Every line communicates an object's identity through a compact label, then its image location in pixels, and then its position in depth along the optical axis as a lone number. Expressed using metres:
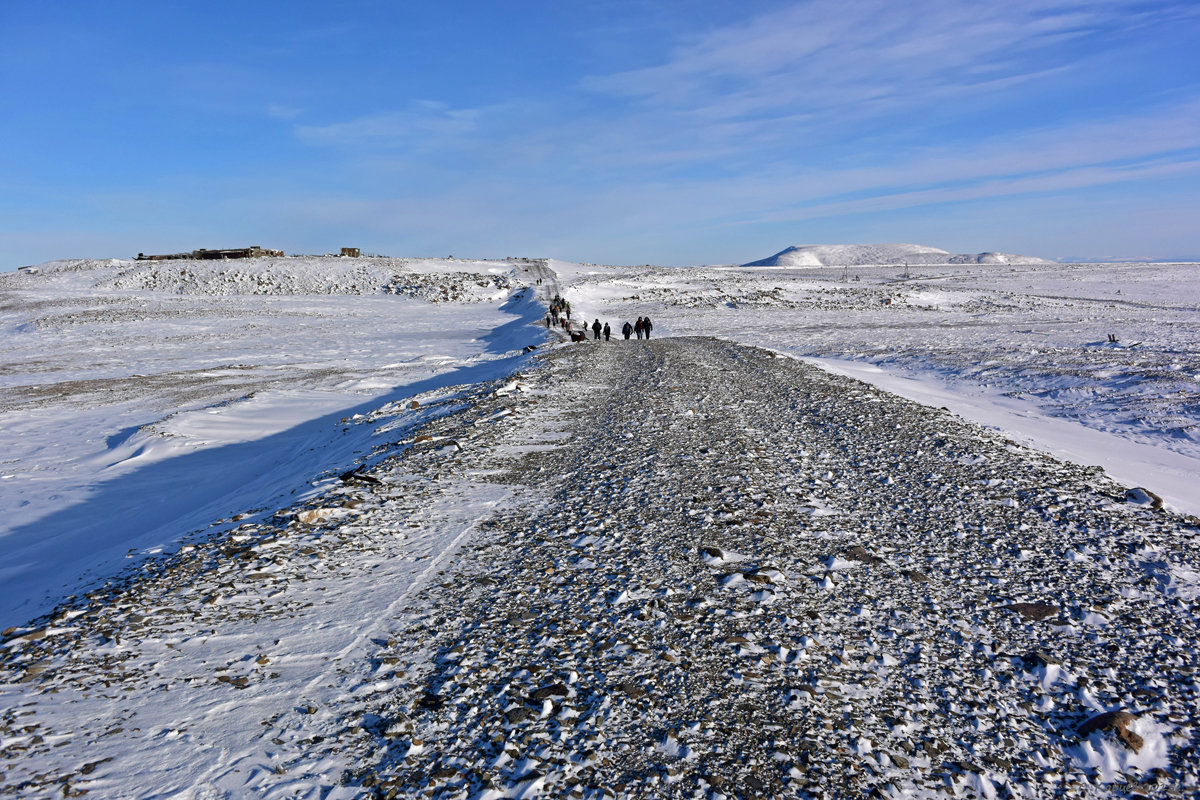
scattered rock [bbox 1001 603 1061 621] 5.98
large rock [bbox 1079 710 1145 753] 4.45
